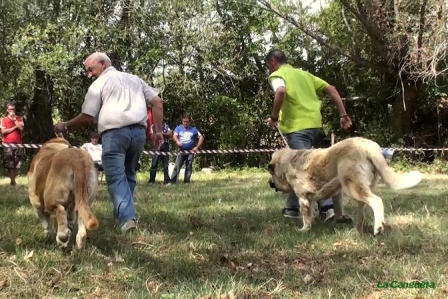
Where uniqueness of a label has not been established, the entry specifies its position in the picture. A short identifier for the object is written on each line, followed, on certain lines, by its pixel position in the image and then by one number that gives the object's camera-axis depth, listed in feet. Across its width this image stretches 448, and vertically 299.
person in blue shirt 42.42
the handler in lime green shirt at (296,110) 20.36
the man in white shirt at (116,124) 16.97
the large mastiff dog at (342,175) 15.75
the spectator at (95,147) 34.88
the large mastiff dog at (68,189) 13.47
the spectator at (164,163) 41.73
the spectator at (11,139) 35.96
